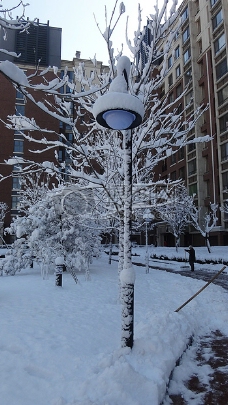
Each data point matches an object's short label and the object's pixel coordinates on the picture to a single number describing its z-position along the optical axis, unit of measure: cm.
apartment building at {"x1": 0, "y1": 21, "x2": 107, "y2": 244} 4797
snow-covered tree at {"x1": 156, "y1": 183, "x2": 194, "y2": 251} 3461
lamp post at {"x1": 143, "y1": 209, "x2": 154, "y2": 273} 1459
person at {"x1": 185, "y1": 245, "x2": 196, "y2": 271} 1925
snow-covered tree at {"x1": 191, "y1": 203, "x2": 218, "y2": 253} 3088
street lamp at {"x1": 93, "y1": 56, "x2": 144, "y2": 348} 388
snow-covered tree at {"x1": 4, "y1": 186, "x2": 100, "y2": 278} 1378
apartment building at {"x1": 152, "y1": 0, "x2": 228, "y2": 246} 3634
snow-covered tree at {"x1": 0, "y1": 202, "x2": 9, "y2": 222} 4242
